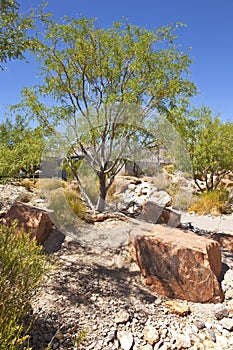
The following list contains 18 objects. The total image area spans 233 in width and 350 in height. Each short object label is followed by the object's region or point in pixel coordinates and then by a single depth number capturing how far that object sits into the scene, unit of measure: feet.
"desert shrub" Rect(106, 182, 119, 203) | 30.28
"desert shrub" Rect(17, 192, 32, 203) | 24.23
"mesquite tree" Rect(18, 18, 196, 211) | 18.43
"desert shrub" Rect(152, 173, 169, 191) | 34.81
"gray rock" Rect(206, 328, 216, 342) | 10.06
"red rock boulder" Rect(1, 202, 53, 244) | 14.32
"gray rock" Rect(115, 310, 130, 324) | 10.18
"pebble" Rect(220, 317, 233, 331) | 10.66
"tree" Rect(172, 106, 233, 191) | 33.30
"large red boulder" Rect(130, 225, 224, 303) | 12.02
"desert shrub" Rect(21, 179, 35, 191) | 31.13
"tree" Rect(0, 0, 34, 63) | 10.54
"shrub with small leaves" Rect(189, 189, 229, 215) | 30.86
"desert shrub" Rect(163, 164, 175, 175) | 27.90
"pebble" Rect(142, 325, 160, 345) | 9.58
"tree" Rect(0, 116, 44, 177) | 15.17
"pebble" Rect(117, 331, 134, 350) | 9.22
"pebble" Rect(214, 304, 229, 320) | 11.19
